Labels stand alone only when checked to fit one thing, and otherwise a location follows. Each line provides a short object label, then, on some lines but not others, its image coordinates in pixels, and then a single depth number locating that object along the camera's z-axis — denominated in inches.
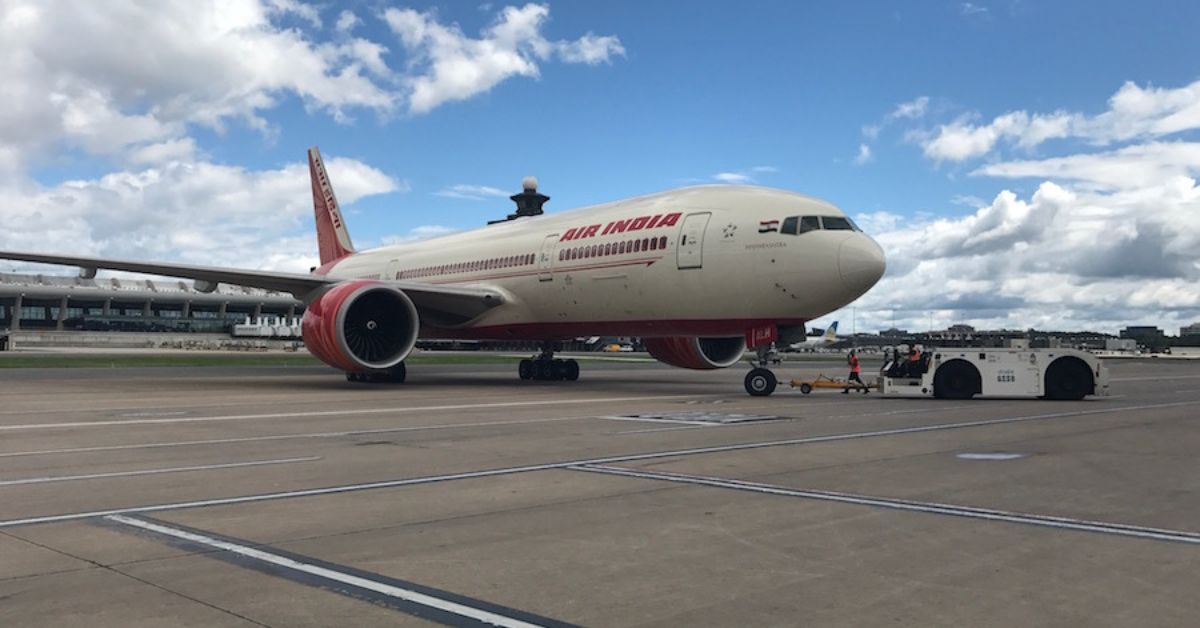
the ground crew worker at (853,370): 814.8
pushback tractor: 781.3
